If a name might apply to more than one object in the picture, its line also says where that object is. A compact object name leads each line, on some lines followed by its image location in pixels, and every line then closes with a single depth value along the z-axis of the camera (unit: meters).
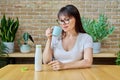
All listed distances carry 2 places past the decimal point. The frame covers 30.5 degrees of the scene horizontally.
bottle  1.73
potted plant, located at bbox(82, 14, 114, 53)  3.65
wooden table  1.54
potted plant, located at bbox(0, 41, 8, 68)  3.61
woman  2.06
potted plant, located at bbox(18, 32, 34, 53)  3.79
